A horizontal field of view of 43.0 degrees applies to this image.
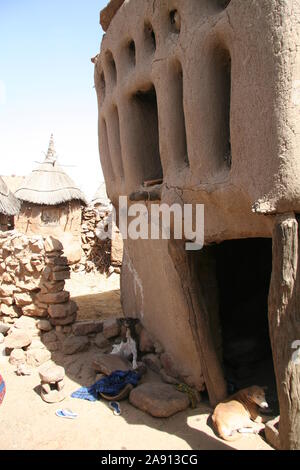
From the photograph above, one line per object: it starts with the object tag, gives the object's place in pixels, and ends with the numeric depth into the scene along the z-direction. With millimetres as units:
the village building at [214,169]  2826
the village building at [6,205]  10891
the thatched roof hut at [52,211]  12438
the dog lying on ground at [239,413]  3804
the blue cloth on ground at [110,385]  4750
